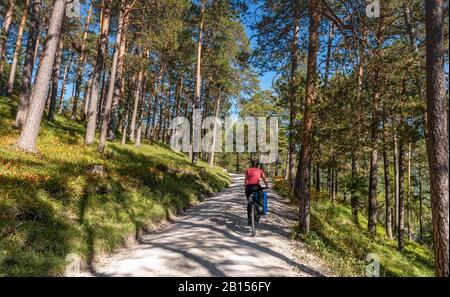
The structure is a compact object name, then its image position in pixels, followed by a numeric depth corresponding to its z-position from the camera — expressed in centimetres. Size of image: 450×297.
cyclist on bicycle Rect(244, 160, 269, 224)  826
